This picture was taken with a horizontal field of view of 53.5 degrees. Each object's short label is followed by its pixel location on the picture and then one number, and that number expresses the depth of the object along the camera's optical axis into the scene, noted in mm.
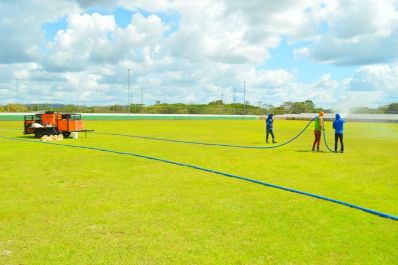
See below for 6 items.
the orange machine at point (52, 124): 24547
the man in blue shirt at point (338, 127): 18688
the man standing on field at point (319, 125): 19094
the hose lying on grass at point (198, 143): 20766
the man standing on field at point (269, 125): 23361
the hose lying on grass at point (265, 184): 7839
